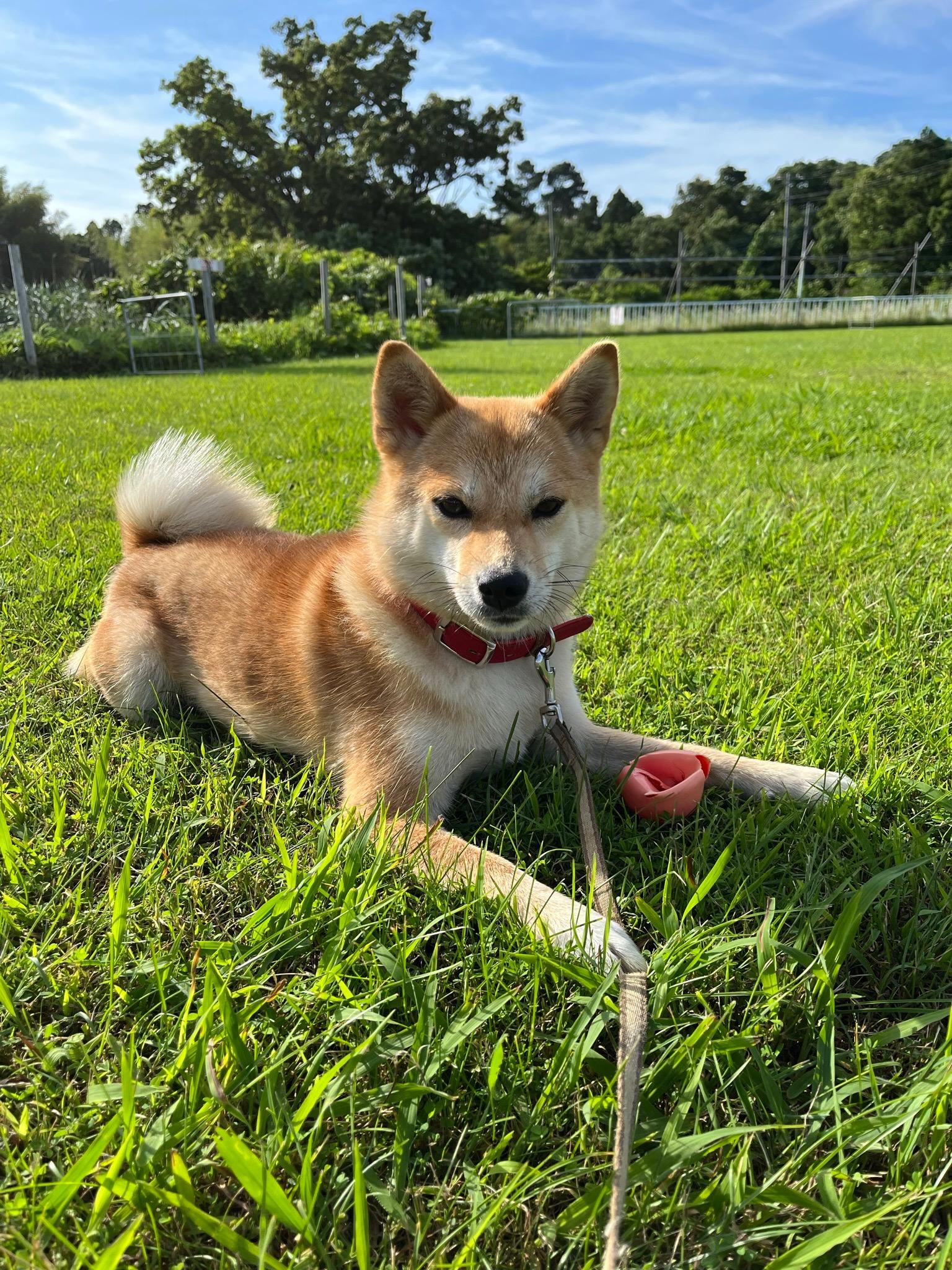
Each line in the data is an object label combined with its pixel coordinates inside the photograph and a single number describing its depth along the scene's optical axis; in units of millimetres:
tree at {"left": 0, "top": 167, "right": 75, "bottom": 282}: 47656
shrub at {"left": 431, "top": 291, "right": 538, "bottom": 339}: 30719
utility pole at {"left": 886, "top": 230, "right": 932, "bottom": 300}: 46500
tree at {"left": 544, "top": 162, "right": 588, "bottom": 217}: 100062
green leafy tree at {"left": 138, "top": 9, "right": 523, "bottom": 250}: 44375
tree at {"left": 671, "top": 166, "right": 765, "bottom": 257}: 63625
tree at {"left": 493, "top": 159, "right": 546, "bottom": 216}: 47688
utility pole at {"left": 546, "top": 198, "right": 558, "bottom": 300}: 61334
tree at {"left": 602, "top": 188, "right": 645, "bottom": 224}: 87625
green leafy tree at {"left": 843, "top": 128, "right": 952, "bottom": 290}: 51031
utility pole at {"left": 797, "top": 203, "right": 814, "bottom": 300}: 53797
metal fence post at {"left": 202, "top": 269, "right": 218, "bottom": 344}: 15961
